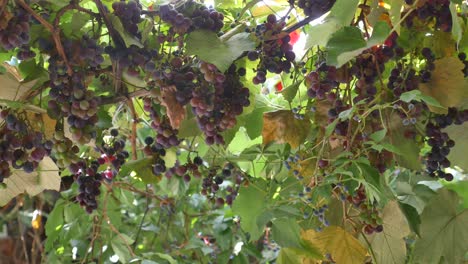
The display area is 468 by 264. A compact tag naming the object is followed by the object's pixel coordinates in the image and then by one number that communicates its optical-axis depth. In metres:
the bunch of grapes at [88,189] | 0.99
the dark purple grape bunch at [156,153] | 1.02
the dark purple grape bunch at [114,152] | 1.06
